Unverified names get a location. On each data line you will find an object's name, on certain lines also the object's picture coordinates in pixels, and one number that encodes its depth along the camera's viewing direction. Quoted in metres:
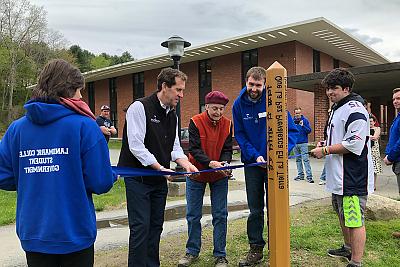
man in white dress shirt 3.67
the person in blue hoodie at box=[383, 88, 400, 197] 5.22
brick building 22.45
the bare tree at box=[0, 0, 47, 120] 41.84
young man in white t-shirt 3.86
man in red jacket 4.34
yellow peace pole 3.25
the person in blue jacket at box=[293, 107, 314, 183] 10.97
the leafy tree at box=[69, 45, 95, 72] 64.38
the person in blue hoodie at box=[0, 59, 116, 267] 2.38
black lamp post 9.65
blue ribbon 3.57
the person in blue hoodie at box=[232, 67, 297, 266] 4.16
